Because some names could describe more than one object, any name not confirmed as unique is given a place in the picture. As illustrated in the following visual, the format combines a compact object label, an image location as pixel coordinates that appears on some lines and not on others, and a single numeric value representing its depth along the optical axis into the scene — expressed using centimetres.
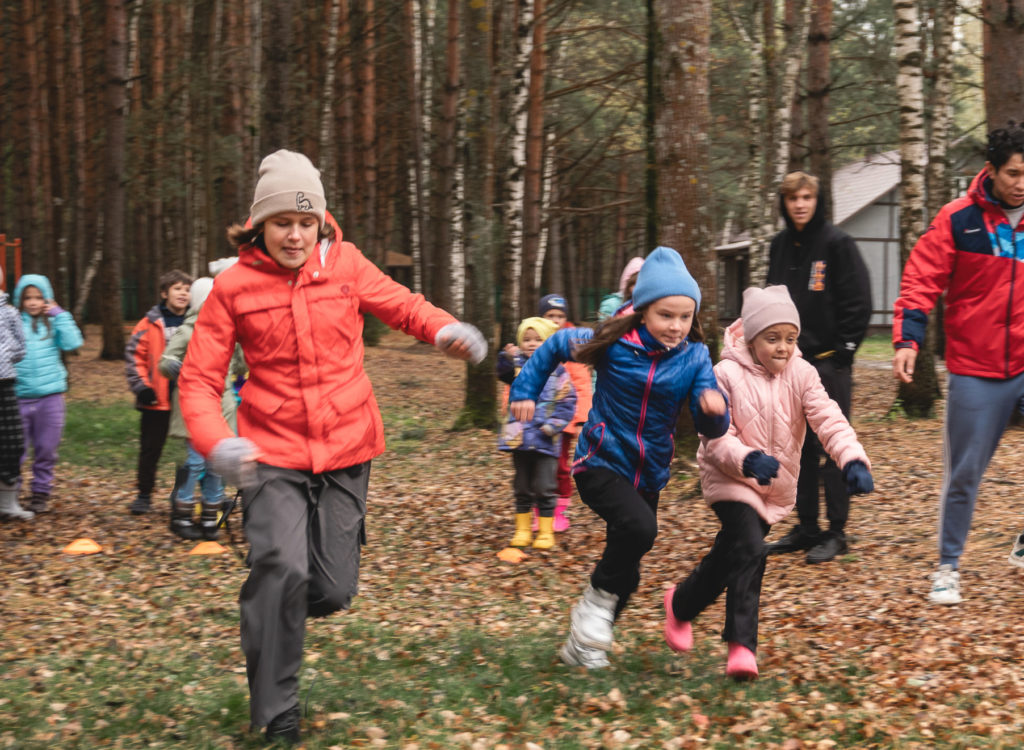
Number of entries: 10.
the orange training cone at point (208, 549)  812
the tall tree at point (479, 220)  1297
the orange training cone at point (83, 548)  816
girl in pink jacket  484
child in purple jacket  772
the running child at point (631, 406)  480
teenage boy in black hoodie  693
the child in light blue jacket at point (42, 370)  919
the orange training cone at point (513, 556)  782
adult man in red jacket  553
